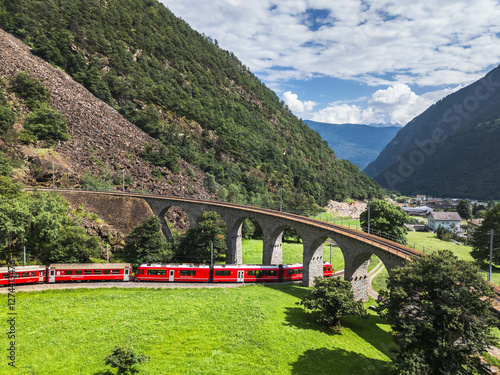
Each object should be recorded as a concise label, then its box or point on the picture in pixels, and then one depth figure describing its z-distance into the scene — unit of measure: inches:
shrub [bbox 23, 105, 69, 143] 2586.1
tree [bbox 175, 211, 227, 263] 1918.1
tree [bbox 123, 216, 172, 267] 1734.7
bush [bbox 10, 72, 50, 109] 2770.7
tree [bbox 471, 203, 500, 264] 2142.0
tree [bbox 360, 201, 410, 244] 2159.2
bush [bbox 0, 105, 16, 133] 2327.9
